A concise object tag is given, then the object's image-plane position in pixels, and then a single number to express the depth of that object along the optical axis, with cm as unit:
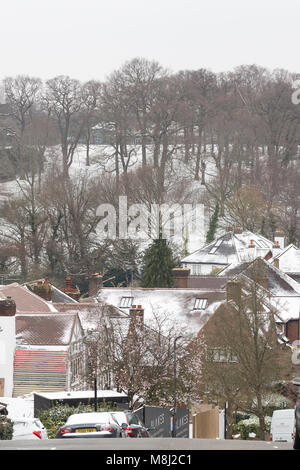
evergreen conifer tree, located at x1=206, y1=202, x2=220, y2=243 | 9838
